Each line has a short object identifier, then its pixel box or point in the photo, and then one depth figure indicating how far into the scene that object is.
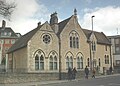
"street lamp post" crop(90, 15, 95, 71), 21.91
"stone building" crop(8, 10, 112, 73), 18.29
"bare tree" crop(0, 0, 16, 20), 12.87
